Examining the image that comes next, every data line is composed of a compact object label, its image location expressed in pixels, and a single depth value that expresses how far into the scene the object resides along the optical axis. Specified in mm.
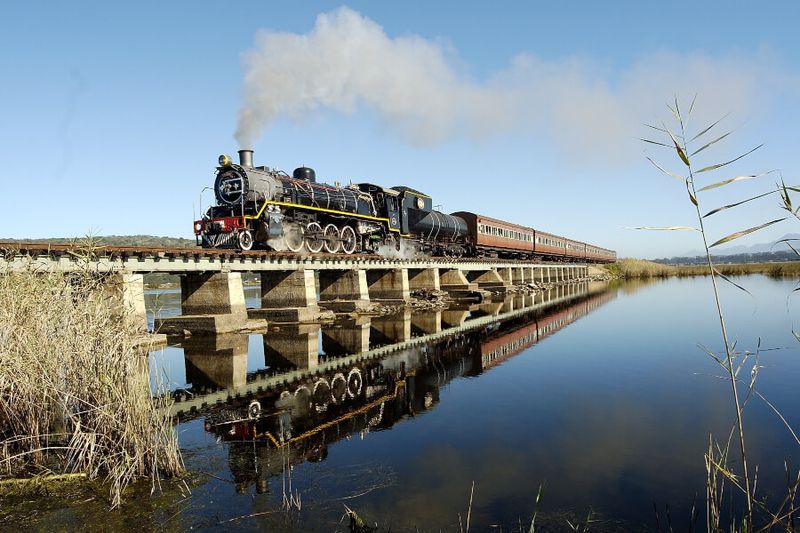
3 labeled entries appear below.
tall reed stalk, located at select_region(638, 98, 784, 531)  2649
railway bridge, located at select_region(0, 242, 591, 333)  15125
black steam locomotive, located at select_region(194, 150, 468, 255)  20109
